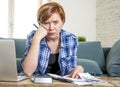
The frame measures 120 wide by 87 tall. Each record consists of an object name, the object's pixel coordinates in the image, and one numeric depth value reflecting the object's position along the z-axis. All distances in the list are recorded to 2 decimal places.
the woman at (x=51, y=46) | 1.62
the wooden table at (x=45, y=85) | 0.97
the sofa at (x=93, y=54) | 2.61
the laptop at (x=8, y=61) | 0.99
